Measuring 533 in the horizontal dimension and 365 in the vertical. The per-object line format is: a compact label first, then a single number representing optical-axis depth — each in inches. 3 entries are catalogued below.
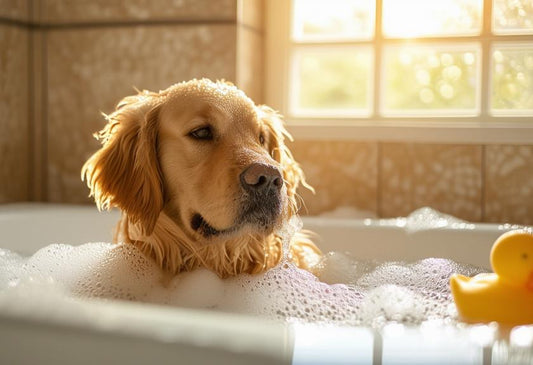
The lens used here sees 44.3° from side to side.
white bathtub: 38.7
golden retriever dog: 69.0
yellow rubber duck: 53.0
